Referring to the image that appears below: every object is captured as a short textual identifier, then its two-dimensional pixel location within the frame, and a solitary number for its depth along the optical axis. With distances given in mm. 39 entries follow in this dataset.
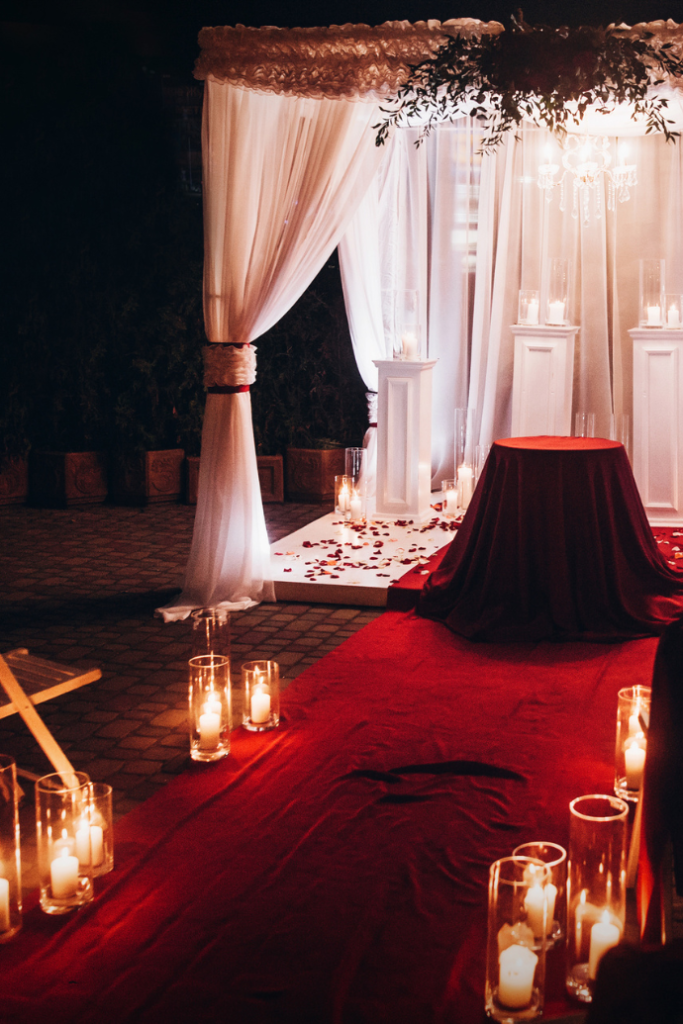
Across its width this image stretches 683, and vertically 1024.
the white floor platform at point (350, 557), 5441
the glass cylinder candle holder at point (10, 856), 2461
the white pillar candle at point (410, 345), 6770
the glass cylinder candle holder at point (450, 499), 7020
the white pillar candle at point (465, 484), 7133
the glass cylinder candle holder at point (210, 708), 3445
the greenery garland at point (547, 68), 4953
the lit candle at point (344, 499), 6922
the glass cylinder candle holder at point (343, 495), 6922
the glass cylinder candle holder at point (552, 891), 2143
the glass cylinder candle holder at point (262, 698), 3693
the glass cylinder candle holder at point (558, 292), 7383
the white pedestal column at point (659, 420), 6891
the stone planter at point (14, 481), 8117
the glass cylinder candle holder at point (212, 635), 3969
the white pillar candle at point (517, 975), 2113
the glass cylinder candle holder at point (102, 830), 2646
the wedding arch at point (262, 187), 5164
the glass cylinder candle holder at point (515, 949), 2078
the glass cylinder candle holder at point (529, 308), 7410
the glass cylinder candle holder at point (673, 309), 7031
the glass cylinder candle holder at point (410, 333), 6750
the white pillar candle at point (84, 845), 2629
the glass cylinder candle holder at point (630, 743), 3135
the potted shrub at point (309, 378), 8477
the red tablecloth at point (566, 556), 4793
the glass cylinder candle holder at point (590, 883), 2238
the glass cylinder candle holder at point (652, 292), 6906
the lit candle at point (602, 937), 2188
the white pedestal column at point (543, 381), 7371
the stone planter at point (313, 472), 8211
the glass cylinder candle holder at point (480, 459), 7166
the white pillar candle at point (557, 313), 7414
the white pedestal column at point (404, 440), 6703
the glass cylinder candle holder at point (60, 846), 2551
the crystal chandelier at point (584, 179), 6980
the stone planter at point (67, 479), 8062
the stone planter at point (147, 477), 8109
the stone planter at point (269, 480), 8211
